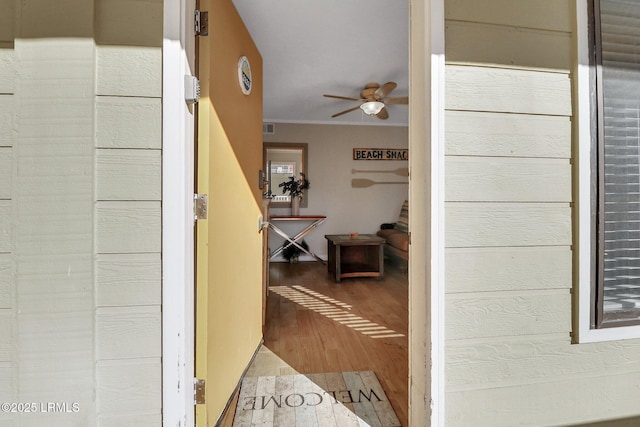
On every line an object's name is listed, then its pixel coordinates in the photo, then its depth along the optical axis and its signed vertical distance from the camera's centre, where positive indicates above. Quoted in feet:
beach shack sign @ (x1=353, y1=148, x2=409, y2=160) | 17.31 +3.69
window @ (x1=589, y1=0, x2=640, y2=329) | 3.58 +0.76
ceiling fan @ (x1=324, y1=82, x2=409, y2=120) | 10.24 +4.40
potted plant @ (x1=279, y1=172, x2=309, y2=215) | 16.21 +1.44
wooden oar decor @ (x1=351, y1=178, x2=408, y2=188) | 17.42 +1.94
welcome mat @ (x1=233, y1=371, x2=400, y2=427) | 4.49 -3.28
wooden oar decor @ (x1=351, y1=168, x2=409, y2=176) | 17.44 +2.63
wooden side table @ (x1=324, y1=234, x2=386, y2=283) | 12.46 -1.99
